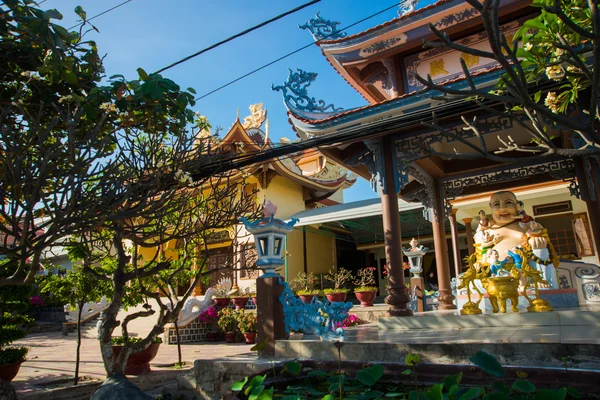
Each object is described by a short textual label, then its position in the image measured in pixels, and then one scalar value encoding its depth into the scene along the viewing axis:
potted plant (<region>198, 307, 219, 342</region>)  12.81
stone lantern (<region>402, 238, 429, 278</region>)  12.39
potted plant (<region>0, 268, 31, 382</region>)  7.22
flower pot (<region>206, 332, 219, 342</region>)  12.78
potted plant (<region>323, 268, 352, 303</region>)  12.81
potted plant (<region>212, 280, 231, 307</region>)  15.03
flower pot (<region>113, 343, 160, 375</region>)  7.64
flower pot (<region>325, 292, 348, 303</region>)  12.80
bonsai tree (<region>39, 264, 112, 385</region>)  7.80
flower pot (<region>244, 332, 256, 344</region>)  11.51
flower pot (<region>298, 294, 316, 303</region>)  13.13
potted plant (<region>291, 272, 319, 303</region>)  16.47
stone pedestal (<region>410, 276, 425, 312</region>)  11.09
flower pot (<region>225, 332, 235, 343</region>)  12.18
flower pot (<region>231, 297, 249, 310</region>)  14.63
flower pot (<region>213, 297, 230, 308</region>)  15.03
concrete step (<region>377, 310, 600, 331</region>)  5.46
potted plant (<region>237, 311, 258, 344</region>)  11.55
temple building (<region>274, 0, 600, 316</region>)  7.00
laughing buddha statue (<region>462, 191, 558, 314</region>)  5.84
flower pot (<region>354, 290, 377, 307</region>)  12.62
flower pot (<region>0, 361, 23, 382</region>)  7.13
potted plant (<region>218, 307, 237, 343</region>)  12.42
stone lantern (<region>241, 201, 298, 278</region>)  5.89
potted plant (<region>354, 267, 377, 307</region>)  12.62
